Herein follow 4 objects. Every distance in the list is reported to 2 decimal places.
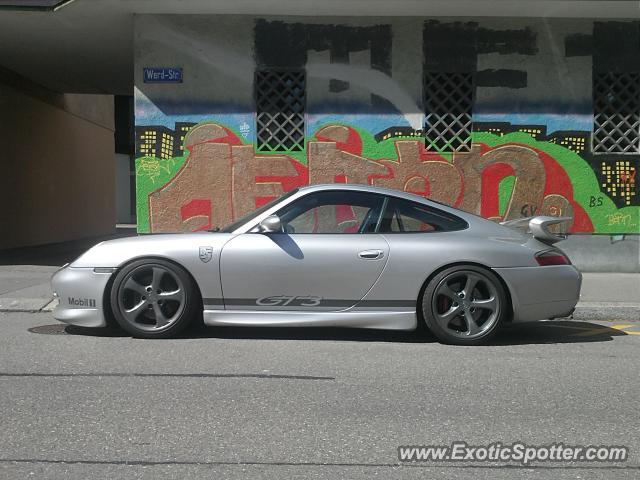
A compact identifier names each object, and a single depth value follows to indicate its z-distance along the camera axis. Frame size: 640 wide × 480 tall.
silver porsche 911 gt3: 5.63
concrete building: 10.24
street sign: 10.28
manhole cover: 6.21
